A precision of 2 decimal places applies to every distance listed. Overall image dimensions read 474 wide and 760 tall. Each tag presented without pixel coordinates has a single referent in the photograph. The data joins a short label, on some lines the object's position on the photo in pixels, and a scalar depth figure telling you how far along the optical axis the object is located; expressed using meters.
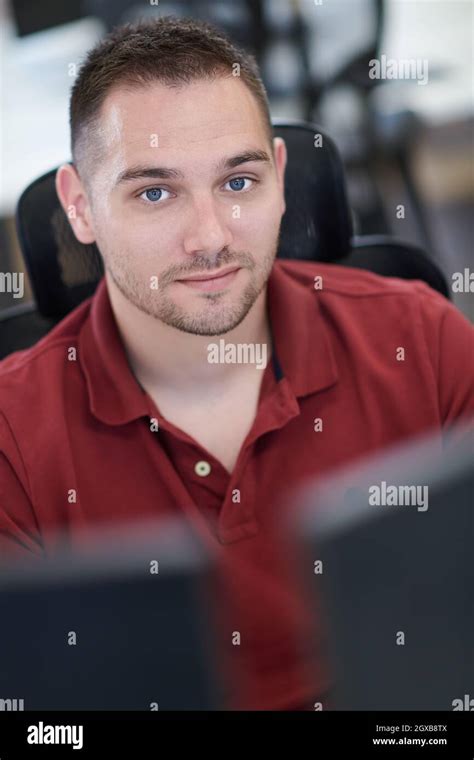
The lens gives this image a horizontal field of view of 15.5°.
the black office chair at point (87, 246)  1.46
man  1.29
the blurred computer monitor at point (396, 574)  0.84
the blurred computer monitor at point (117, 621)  0.88
